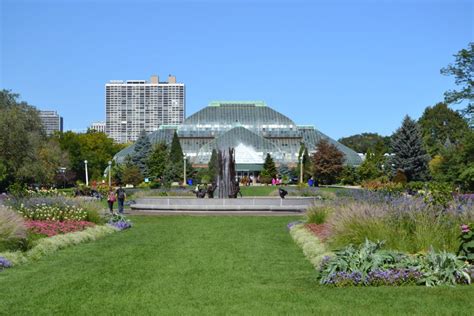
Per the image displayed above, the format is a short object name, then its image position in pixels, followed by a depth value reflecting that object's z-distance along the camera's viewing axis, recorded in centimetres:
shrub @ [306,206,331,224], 2167
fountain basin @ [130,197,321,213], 3494
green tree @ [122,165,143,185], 8150
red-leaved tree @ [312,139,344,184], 8588
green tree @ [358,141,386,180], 8550
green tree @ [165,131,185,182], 8395
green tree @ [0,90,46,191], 5709
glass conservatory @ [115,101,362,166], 11800
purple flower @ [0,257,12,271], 1330
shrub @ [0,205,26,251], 1498
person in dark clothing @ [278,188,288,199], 4003
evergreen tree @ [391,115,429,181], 7688
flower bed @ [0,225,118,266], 1417
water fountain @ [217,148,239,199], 4000
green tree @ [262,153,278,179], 10181
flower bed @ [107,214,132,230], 2452
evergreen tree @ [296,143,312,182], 9534
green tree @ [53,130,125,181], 9506
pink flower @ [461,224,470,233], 1215
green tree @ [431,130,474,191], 4495
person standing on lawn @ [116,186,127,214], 3341
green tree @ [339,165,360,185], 8900
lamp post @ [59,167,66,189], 7911
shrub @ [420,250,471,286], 1090
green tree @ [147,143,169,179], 8912
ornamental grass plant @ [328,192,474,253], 1327
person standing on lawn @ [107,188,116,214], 3241
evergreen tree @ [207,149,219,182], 8631
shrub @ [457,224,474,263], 1199
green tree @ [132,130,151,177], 9725
